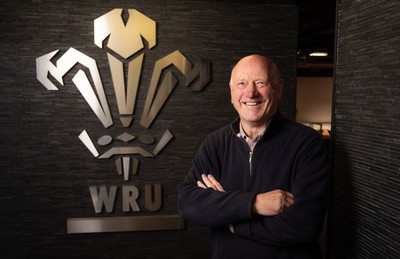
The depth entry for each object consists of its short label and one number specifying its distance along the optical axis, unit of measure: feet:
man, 4.08
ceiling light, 23.87
